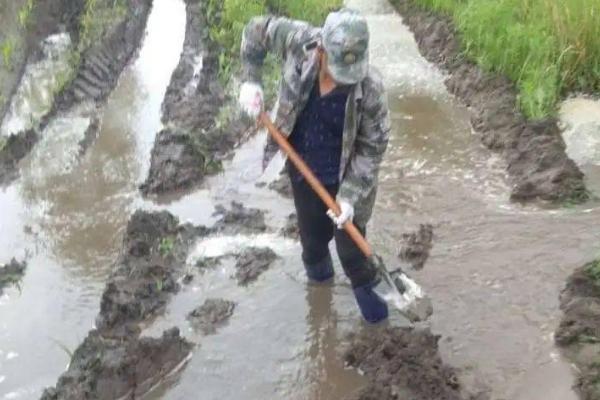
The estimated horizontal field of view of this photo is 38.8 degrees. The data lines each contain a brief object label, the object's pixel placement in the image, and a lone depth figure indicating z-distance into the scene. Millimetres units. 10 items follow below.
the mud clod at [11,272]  5199
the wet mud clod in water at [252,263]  4938
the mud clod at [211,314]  4504
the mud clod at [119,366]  3910
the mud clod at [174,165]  6199
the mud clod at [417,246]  4922
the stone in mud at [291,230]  5348
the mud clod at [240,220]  5512
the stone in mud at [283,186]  5941
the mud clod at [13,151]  6711
